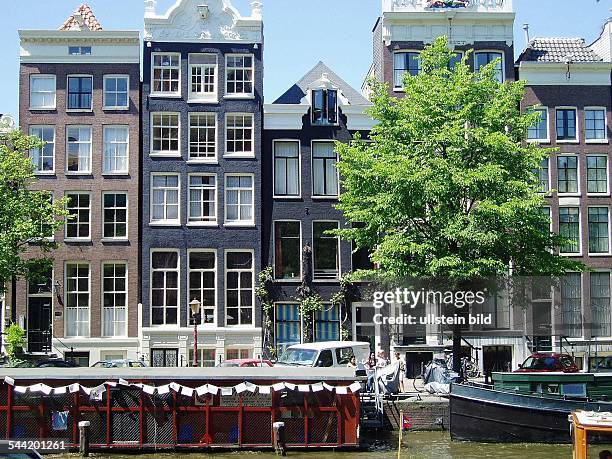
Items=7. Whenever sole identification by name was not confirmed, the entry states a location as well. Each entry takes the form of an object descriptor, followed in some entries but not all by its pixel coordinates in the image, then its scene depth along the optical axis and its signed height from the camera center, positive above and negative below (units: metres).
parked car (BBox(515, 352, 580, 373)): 34.59 -3.62
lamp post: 35.47 -1.52
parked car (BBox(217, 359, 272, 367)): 35.80 -3.67
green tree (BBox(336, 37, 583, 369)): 35.47 +3.04
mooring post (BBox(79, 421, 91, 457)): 28.61 -5.11
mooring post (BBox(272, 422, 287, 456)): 29.14 -5.27
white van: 33.88 -3.17
